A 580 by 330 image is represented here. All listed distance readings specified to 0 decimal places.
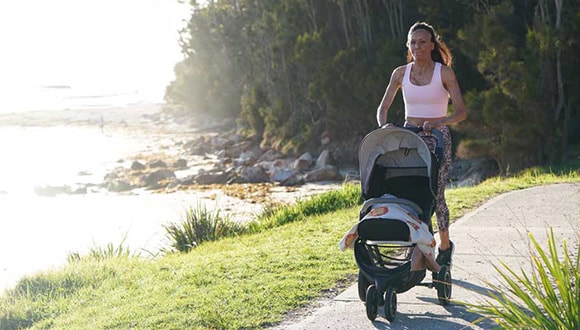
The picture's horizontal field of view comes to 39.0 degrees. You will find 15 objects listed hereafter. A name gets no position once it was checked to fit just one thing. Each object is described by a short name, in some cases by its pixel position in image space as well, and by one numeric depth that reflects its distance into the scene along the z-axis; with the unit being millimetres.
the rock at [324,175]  31328
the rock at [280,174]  32062
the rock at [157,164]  38594
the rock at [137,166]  37731
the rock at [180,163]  39062
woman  6305
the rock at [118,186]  32897
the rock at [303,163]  34656
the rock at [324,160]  34656
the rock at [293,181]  30753
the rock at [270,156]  39253
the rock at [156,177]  33344
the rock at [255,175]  32594
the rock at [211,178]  32844
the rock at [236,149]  42759
